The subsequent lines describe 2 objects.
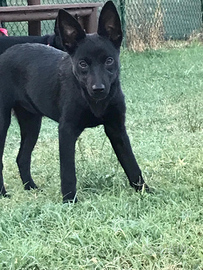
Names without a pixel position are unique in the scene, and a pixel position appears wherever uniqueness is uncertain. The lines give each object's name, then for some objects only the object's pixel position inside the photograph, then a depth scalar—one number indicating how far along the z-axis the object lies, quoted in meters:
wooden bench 6.59
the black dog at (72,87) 3.03
